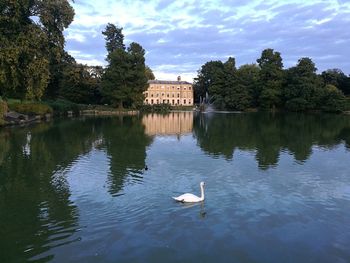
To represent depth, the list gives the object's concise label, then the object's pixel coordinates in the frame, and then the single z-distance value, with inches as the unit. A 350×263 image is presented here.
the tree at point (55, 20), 1636.3
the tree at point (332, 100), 3110.2
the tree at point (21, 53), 1342.3
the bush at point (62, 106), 2408.7
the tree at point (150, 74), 4896.2
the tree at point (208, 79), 3966.5
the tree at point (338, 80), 3718.0
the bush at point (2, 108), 1374.3
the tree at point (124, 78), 3029.0
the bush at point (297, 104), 3243.4
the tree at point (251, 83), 3710.6
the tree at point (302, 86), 3248.5
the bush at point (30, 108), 1842.0
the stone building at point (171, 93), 4933.6
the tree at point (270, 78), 3459.6
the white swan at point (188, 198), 495.8
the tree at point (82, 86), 3028.5
